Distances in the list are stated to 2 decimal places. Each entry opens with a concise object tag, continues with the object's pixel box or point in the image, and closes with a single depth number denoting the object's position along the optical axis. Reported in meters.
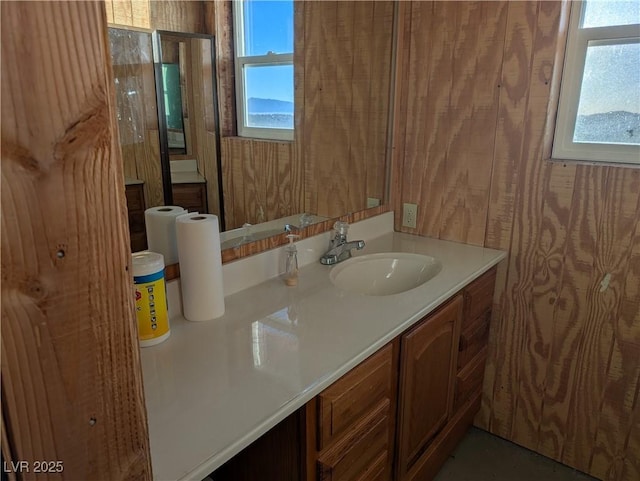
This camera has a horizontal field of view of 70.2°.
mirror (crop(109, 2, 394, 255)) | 1.15
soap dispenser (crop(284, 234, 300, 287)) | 1.47
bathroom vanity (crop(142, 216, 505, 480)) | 0.84
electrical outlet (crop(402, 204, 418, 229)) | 2.04
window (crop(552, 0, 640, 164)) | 1.51
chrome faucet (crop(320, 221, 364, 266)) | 1.69
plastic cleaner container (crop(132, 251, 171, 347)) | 1.06
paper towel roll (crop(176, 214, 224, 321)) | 1.15
